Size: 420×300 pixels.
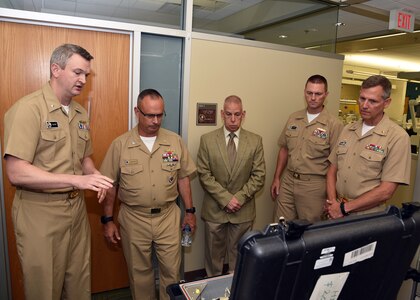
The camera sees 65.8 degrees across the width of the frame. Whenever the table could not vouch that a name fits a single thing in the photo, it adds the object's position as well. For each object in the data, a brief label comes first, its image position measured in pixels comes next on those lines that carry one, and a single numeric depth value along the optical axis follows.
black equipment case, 0.64
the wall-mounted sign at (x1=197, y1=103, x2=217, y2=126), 2.75
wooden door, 2.17
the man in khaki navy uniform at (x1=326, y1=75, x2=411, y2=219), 2.01
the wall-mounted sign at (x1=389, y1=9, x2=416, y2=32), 3.56
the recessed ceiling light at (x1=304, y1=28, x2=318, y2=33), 3.39
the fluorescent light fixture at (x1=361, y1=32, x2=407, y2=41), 5.61
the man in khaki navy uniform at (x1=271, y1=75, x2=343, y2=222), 2.66
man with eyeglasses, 2.17
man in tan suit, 2.53
